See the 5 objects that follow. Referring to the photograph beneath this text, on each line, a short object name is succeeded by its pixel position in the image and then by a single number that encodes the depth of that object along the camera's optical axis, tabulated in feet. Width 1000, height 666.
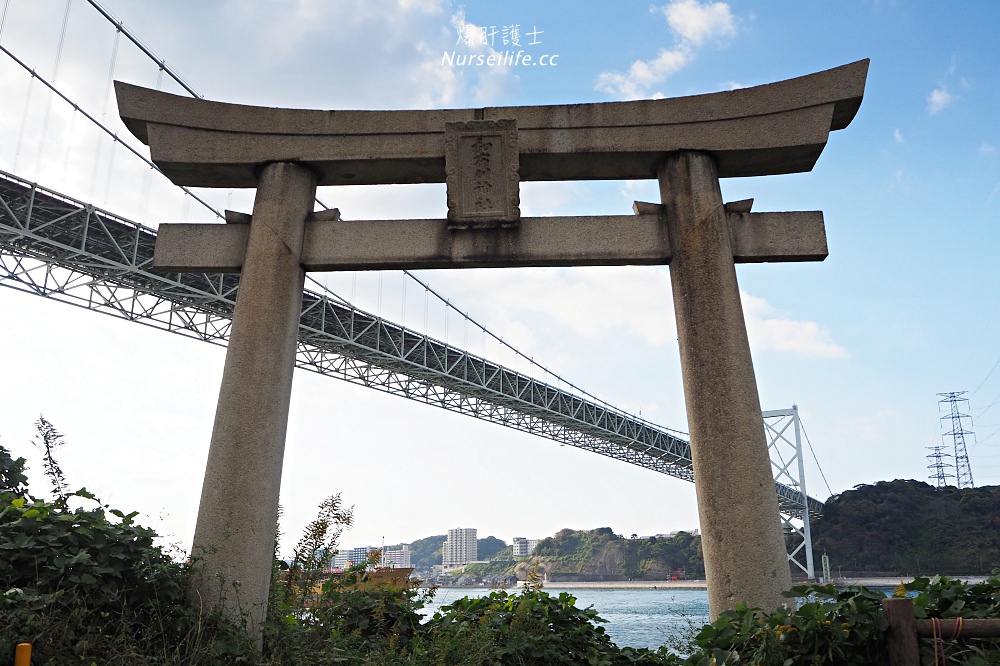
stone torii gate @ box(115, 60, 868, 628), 16.28
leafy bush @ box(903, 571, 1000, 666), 10.07
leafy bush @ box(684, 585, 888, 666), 10.62
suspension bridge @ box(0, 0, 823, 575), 65.21
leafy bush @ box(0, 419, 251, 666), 11.25
